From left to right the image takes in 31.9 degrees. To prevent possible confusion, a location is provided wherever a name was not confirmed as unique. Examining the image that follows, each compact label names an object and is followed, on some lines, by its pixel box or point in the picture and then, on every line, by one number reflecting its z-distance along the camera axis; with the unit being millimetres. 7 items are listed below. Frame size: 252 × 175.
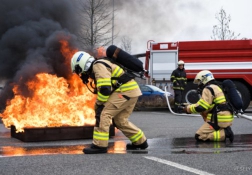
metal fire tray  8070
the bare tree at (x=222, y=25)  27094
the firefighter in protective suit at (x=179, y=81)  14305
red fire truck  14961
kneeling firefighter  7824
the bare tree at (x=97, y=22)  20953
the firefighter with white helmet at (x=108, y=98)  6336
